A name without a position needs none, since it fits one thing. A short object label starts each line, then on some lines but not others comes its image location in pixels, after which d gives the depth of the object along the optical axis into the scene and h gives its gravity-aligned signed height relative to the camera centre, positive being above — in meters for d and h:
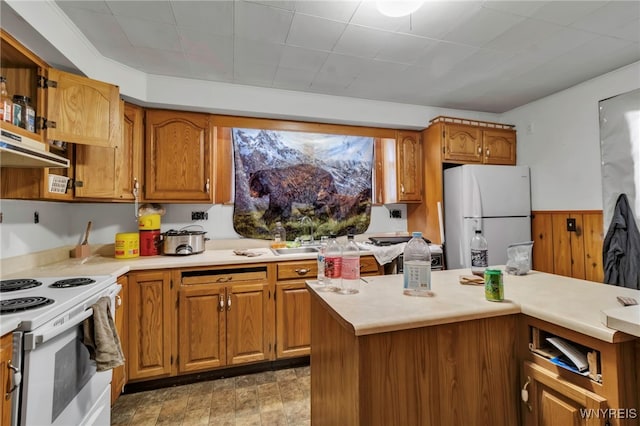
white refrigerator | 2.85 +0.09
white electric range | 1.06 -0.52
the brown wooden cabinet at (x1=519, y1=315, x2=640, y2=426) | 0.87 -0.56
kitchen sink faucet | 3.09 -0.06
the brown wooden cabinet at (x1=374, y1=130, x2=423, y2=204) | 3.23 +0.58
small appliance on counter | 2.35 -0.17
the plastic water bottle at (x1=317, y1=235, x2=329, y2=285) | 1.41 -0.23
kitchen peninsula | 0.91 -0.50
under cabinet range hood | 1.24 +0.35
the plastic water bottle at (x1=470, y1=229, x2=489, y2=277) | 1.58 -0.21
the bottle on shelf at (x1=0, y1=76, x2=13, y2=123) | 1.42 +0.62
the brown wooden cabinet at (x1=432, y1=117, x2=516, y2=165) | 3.03 +0.83
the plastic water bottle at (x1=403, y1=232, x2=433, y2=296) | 1.23 -0.25
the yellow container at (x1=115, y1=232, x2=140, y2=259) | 2.28 -0.18
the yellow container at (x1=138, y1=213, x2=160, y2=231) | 2.41 +0.01
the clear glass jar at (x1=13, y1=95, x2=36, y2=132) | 1.54 +0.62
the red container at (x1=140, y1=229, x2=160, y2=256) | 2.39 -0.17
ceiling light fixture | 1.44 +1.08
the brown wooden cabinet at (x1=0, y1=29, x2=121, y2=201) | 1.66 +0.70
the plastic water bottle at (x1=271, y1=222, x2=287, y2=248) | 2.96 -0.14
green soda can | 1.15 -0.28
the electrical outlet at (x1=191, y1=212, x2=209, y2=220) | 2.79 +0.06
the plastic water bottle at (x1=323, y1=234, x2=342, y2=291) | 1.32 -0.20
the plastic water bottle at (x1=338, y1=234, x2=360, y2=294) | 1.27 -0.22
